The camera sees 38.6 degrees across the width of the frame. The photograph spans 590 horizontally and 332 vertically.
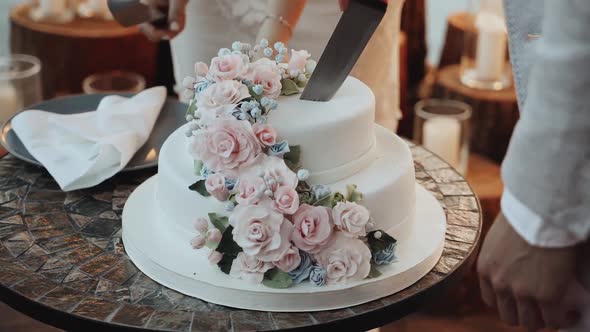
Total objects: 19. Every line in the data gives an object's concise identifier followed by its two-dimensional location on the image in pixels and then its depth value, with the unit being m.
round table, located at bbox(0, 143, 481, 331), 1.10
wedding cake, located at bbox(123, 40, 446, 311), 1.13
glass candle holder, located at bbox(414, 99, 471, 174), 2.61
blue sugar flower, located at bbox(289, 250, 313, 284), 1.15
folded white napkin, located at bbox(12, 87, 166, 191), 1.50
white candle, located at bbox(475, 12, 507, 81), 2.79
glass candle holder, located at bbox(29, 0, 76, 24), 2.80
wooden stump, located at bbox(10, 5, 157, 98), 2.75
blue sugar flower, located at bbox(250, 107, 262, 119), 1.18
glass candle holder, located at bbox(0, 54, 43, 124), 2.16
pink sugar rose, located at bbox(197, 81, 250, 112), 1.19
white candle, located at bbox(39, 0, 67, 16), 2.79
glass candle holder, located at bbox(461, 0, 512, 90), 2.79
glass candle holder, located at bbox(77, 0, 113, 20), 2.87
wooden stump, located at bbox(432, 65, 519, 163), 2.71
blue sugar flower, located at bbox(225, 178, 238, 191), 1.16
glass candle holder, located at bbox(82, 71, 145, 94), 2.33
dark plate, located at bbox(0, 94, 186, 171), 1.58
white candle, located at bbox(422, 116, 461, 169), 2.61
